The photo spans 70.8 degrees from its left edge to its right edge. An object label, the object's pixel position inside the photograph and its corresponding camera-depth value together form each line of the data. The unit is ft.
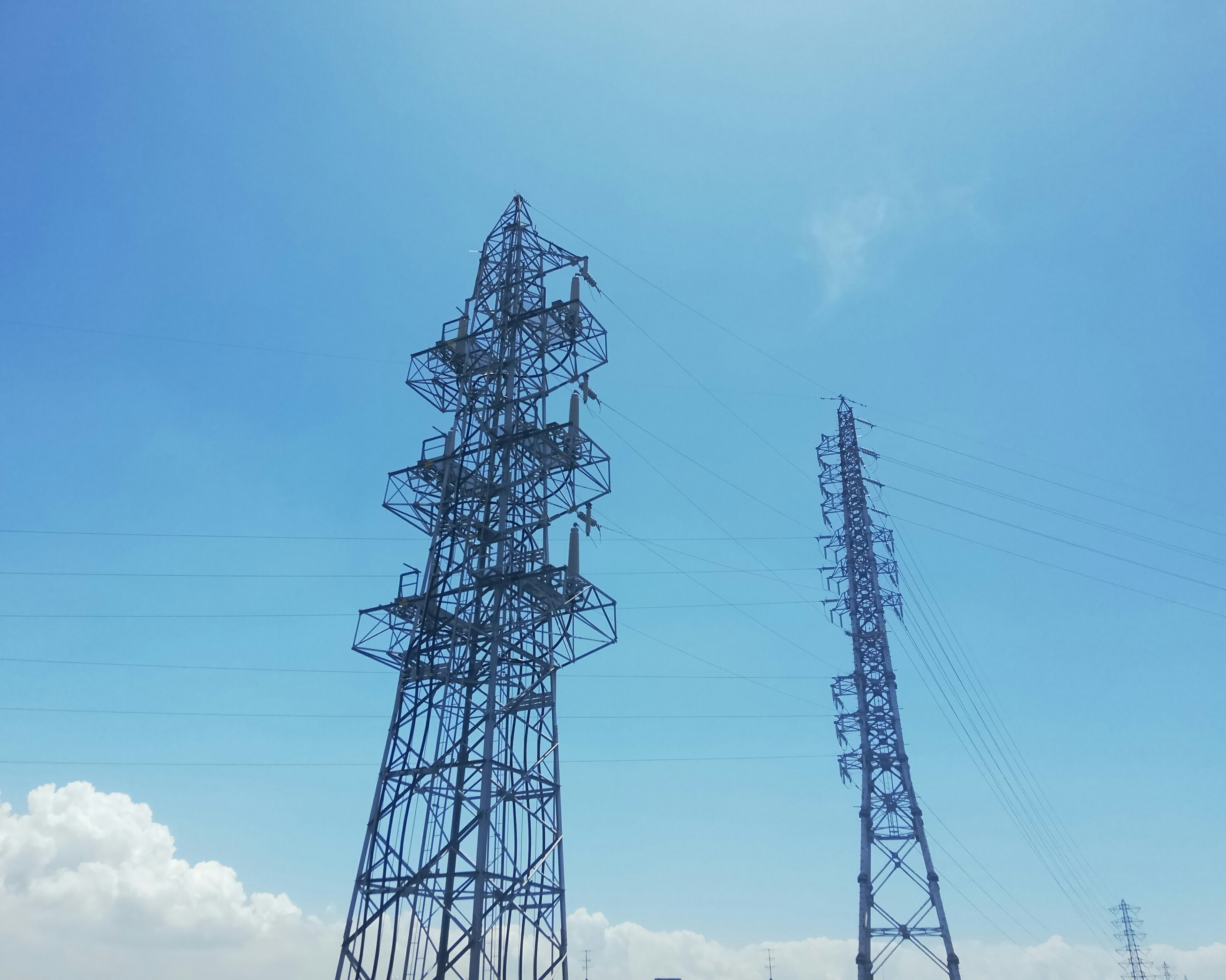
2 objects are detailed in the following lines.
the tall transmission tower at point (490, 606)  76.02
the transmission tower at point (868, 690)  109.70
